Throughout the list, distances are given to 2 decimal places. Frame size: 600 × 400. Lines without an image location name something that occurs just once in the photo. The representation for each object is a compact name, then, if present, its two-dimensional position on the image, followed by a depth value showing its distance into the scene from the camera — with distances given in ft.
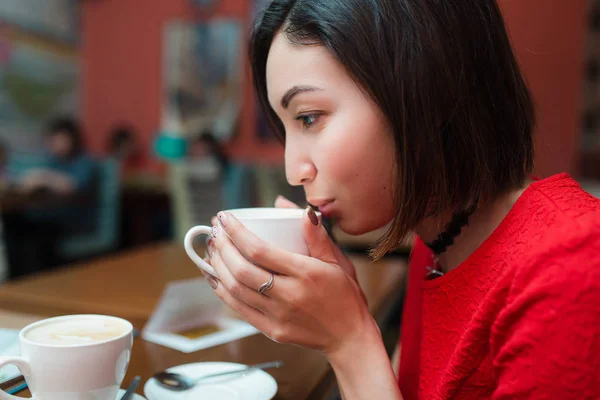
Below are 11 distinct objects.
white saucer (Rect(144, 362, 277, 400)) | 2.23
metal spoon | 2.28
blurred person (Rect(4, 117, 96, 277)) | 12.03
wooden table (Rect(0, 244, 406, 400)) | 2.65
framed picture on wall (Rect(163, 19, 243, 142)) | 15.81
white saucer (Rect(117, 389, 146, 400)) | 2.16
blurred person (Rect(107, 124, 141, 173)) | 17.02
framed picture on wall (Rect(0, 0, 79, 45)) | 14.70
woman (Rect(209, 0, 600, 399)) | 2.09
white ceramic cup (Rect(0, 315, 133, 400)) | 1.85
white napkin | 3.05
